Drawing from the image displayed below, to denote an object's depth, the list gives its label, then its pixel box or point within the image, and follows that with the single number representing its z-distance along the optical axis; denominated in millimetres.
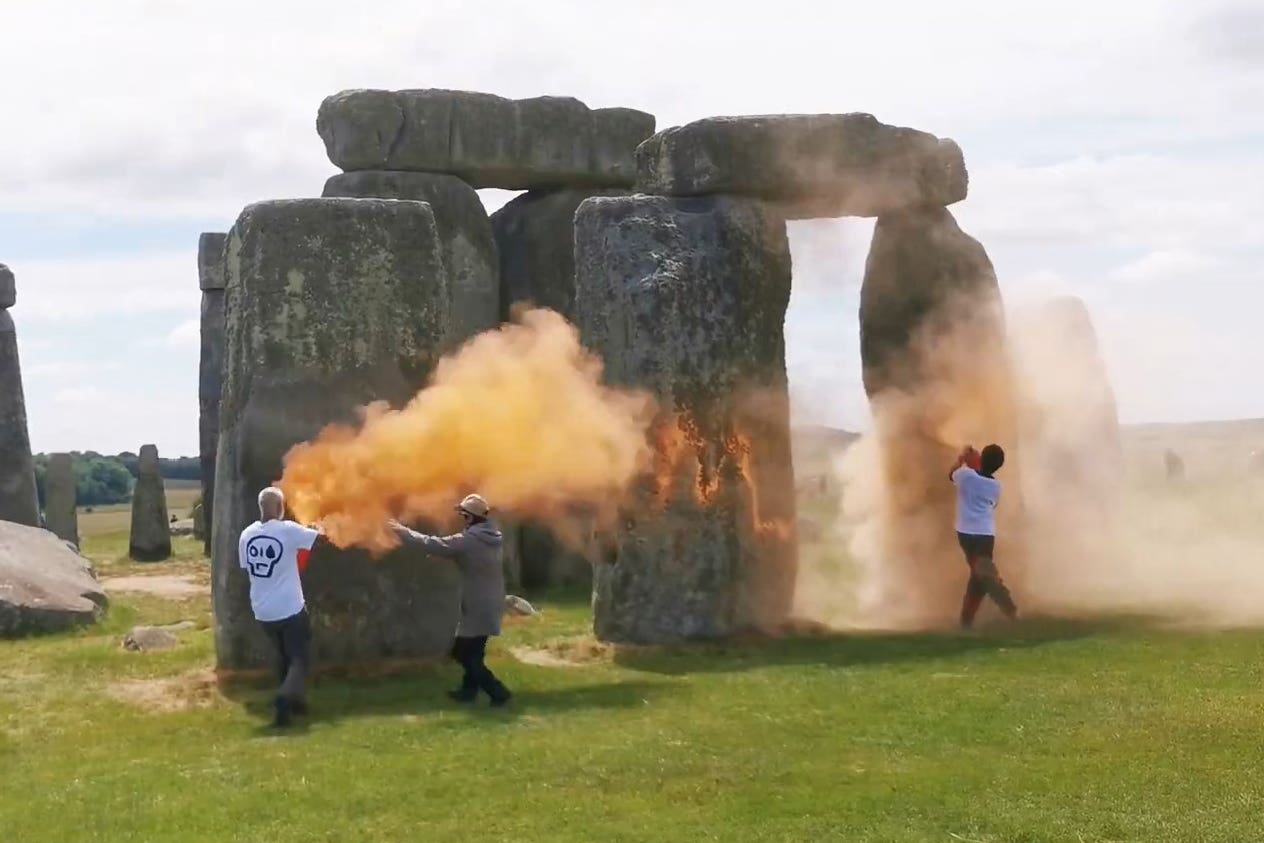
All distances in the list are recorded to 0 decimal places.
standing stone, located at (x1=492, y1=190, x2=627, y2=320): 22391
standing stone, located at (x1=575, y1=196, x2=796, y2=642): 15180
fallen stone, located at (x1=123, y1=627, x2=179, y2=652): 15539
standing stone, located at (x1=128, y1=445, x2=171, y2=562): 28234
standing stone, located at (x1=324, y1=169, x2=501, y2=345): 21656
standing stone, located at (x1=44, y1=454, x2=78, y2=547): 29188
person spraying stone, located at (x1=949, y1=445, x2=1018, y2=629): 15547
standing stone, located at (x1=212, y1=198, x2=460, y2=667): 13484
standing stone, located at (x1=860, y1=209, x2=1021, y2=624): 17156
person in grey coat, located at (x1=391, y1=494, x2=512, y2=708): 12102
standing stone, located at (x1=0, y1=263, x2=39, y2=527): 25922
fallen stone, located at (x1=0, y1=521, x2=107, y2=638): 17172
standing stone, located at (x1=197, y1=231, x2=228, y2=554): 27641
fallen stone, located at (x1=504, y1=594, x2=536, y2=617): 18094
